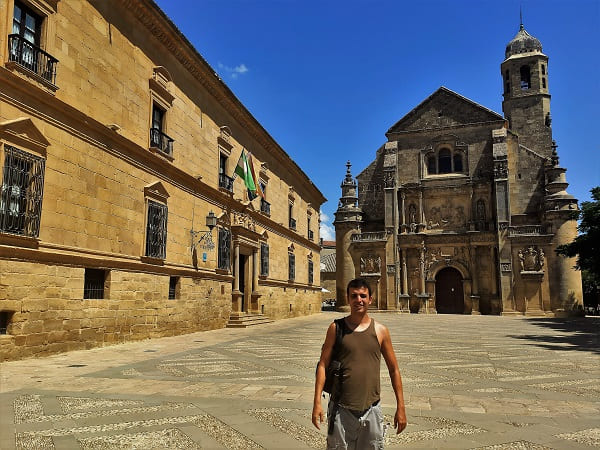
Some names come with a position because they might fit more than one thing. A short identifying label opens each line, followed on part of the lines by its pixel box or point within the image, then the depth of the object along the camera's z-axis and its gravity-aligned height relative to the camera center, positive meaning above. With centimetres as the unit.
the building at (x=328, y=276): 5375 +149
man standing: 269 -54
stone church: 2991 +516
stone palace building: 844 +260
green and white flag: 1731 +441
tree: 1867 +206
